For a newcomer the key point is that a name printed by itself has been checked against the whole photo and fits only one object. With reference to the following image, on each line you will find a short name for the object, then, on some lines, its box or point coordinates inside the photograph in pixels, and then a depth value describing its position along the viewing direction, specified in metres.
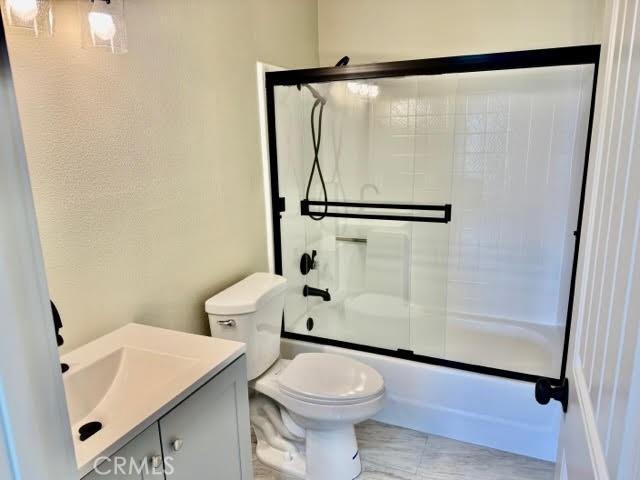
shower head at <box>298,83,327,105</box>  2.47
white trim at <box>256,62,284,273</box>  2.27
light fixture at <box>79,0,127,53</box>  1.30
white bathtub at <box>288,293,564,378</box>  2.35
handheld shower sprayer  2.60
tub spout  2.76
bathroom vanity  1.00
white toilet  1.80
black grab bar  2.56
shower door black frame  1.78
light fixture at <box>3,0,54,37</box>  1.09
